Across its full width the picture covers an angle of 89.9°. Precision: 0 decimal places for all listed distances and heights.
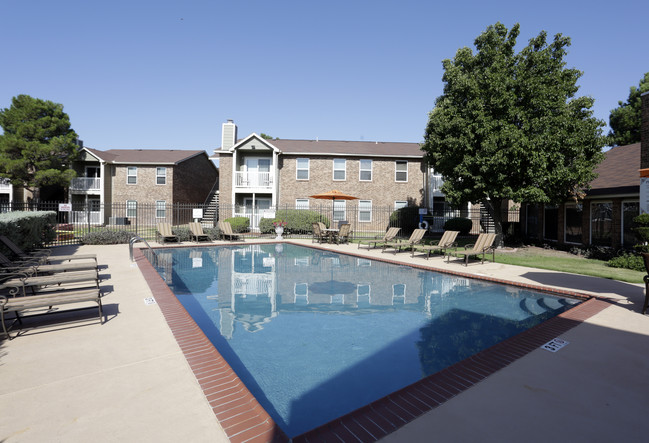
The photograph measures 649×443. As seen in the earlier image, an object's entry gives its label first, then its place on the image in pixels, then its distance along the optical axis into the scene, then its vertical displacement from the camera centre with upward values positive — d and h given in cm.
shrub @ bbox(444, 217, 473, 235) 2369 -49
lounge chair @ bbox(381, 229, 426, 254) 1451 -108
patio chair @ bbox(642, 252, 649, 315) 602 -120
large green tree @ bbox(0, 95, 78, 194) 2681 +573
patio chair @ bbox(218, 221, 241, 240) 1881 -87
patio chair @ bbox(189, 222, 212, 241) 1819 -92
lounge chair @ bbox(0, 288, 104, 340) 439 -121
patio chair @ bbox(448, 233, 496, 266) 1217 -102
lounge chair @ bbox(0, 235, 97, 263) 783 -106
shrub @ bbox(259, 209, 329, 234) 2231 -32
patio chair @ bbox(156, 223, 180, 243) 1712 -98
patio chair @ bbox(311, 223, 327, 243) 1841 -95
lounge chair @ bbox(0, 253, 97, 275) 666 -114
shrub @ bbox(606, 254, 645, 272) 1116 -156
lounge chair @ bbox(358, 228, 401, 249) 1582 -93
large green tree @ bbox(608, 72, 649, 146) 3108 +976
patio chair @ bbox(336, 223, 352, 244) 1838 -81
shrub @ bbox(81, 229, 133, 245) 1614 -114
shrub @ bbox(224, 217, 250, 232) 2255 -49
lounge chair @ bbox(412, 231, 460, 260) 1310 -97
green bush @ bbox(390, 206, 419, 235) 2436 -8
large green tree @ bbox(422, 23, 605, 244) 1348 +395
